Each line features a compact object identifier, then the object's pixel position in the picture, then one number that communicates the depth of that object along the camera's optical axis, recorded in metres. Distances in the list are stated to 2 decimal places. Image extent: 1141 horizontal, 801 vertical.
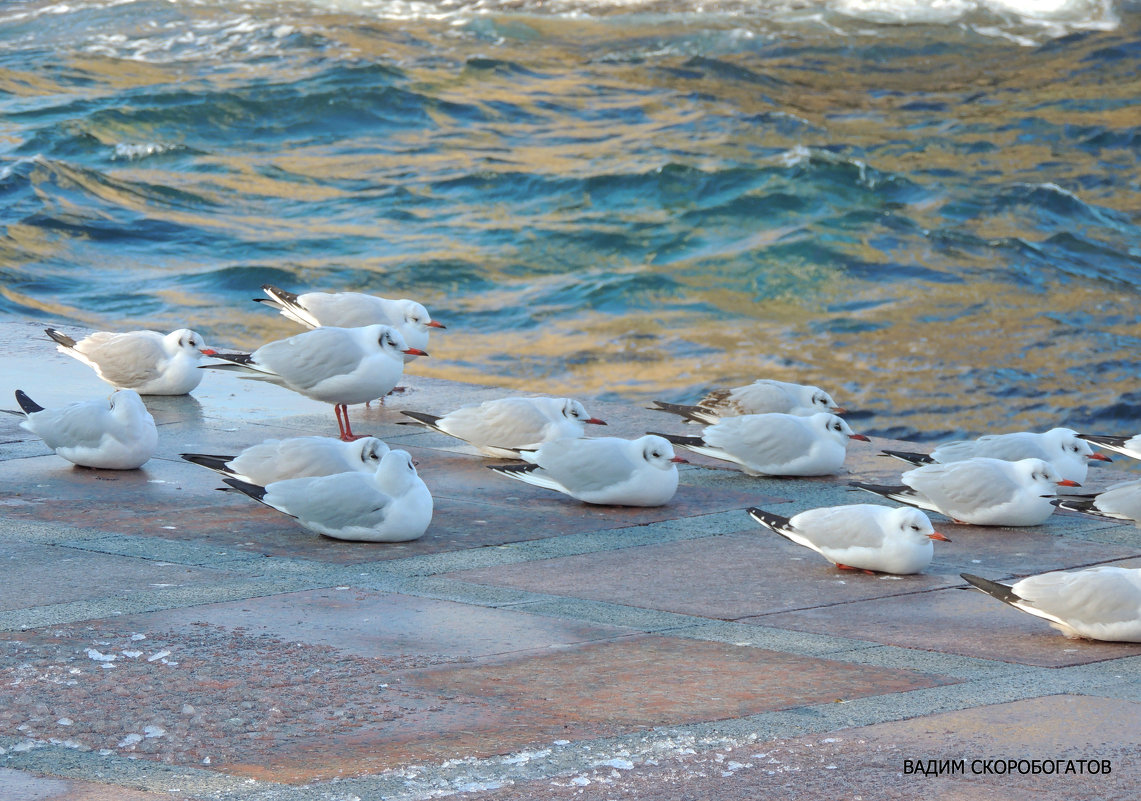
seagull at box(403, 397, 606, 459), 14.19
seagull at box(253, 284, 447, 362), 17.55
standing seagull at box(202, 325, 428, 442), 14.97
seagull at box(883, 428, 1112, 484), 13.90
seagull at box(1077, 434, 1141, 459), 14.38
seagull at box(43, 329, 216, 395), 16.23
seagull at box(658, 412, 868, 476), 14.13
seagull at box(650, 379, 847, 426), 15.68
